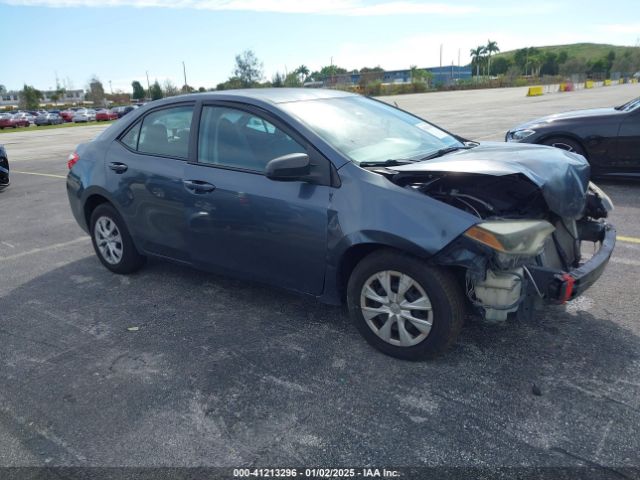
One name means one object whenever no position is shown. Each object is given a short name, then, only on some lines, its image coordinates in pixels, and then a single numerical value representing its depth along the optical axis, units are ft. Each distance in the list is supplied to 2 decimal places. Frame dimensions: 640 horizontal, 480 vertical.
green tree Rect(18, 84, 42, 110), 274.16
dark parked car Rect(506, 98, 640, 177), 23.50
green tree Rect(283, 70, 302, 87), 261.32
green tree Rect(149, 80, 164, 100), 283.63
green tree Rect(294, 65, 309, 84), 453.08
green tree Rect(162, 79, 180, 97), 288.92
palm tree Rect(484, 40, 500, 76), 419.95
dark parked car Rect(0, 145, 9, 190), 32.76
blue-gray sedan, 9.50
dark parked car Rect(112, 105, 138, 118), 163.63
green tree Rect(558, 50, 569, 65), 469.57
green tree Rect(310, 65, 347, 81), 456.04
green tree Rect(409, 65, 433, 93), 264.68
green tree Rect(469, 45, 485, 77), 426.51
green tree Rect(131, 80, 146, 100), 333.42
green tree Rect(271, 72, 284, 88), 236.43
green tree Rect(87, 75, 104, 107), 329.64
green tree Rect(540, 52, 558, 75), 455.22
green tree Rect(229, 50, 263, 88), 263.78
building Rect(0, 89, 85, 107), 416.67
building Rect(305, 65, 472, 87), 331.98
